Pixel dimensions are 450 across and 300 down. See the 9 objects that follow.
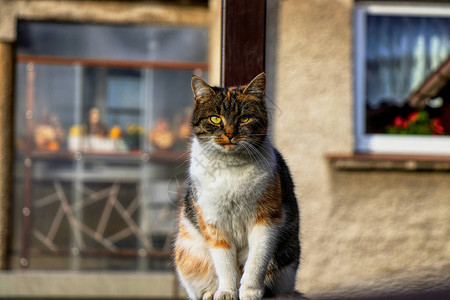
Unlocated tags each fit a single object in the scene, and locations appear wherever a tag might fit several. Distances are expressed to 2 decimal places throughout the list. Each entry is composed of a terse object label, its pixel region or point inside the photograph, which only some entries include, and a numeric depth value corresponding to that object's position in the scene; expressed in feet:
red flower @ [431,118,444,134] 25.44
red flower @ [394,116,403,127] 25.60
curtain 26.17
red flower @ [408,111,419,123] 25.43
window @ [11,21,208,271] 31.99
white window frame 24.96
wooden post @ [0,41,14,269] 31.26
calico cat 6.78
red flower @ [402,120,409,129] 25.41
